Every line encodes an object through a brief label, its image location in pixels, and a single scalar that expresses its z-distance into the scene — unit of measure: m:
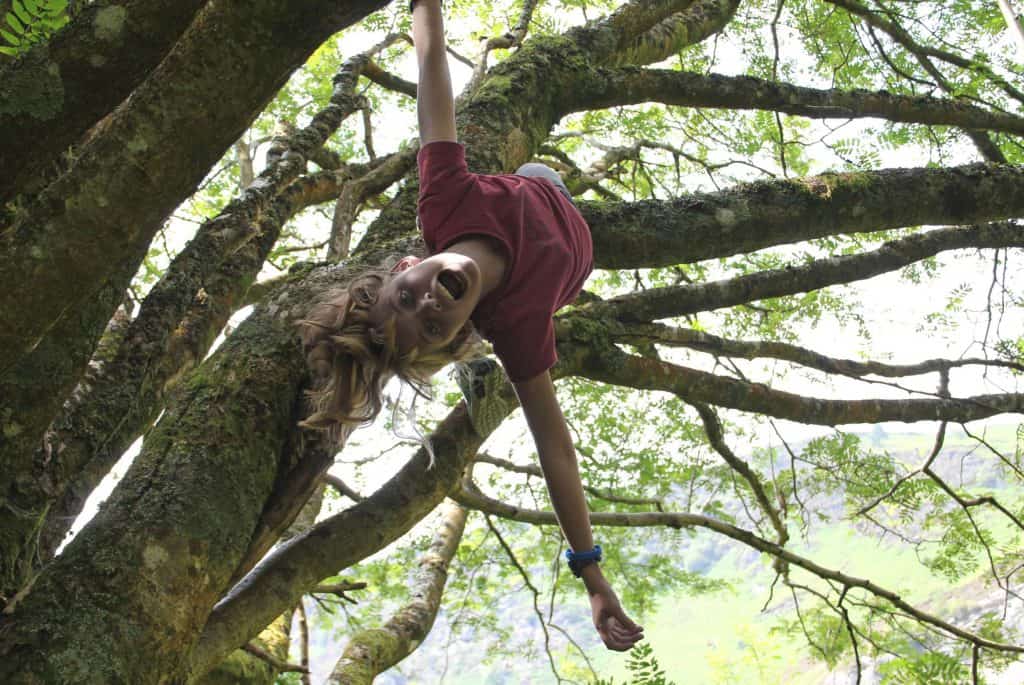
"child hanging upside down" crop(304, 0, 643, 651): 2.33
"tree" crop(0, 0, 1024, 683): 1.29
